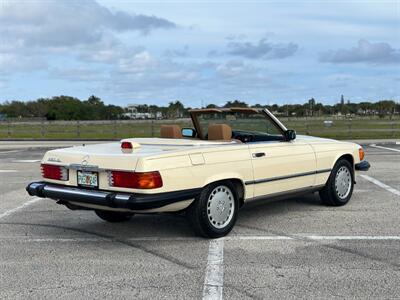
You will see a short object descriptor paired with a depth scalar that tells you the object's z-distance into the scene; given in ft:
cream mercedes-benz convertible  16.96
